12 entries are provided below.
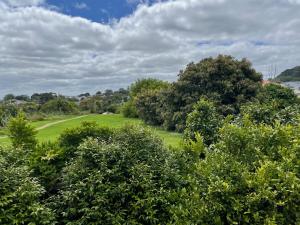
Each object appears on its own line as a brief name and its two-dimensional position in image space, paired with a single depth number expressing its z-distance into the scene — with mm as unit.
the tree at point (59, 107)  31093
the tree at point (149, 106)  18637
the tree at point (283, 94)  17772
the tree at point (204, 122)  5067
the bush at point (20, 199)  3219
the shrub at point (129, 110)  26399
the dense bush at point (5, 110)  20139
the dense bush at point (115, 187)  3497
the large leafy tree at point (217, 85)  13082
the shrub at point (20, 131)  5226
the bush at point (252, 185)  3037
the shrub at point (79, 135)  4556
